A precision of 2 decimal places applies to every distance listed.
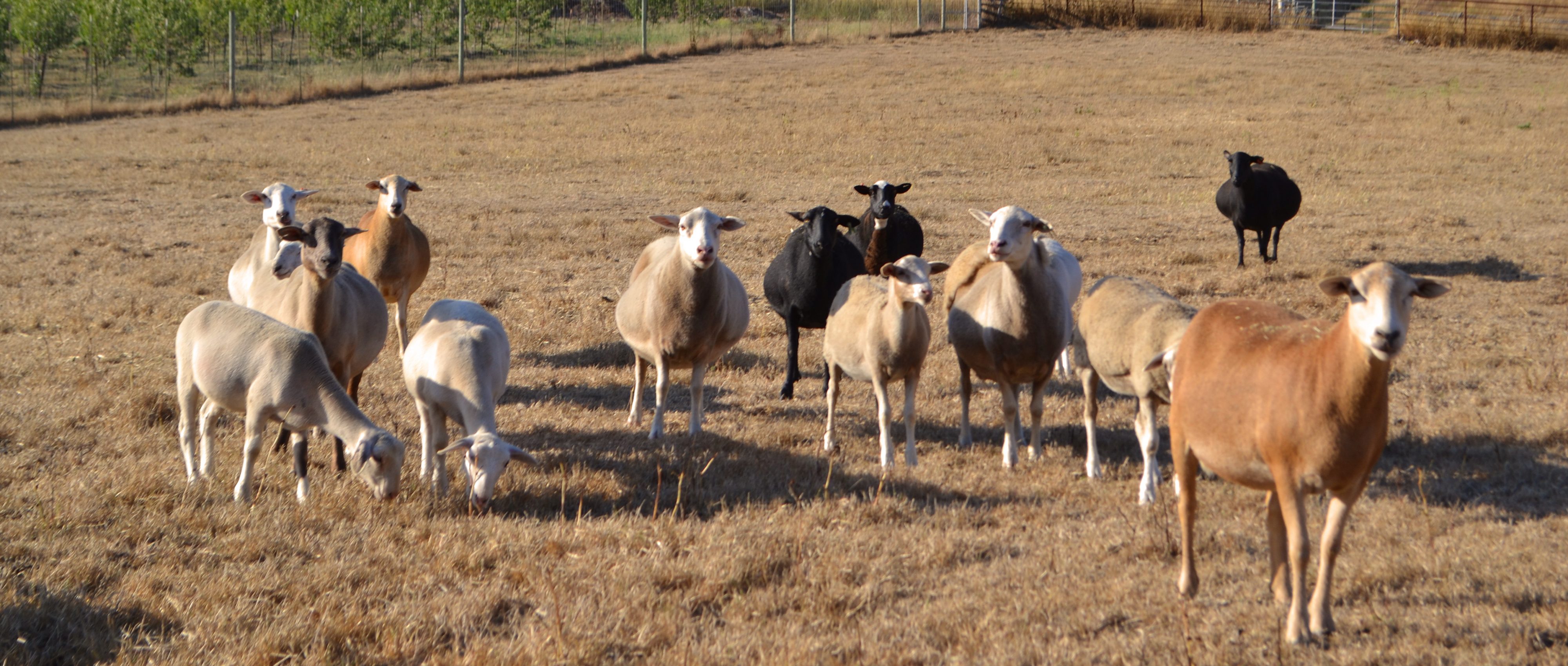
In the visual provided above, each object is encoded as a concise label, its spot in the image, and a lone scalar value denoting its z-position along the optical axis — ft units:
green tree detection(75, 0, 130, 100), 121.19
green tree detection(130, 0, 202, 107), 125.29
